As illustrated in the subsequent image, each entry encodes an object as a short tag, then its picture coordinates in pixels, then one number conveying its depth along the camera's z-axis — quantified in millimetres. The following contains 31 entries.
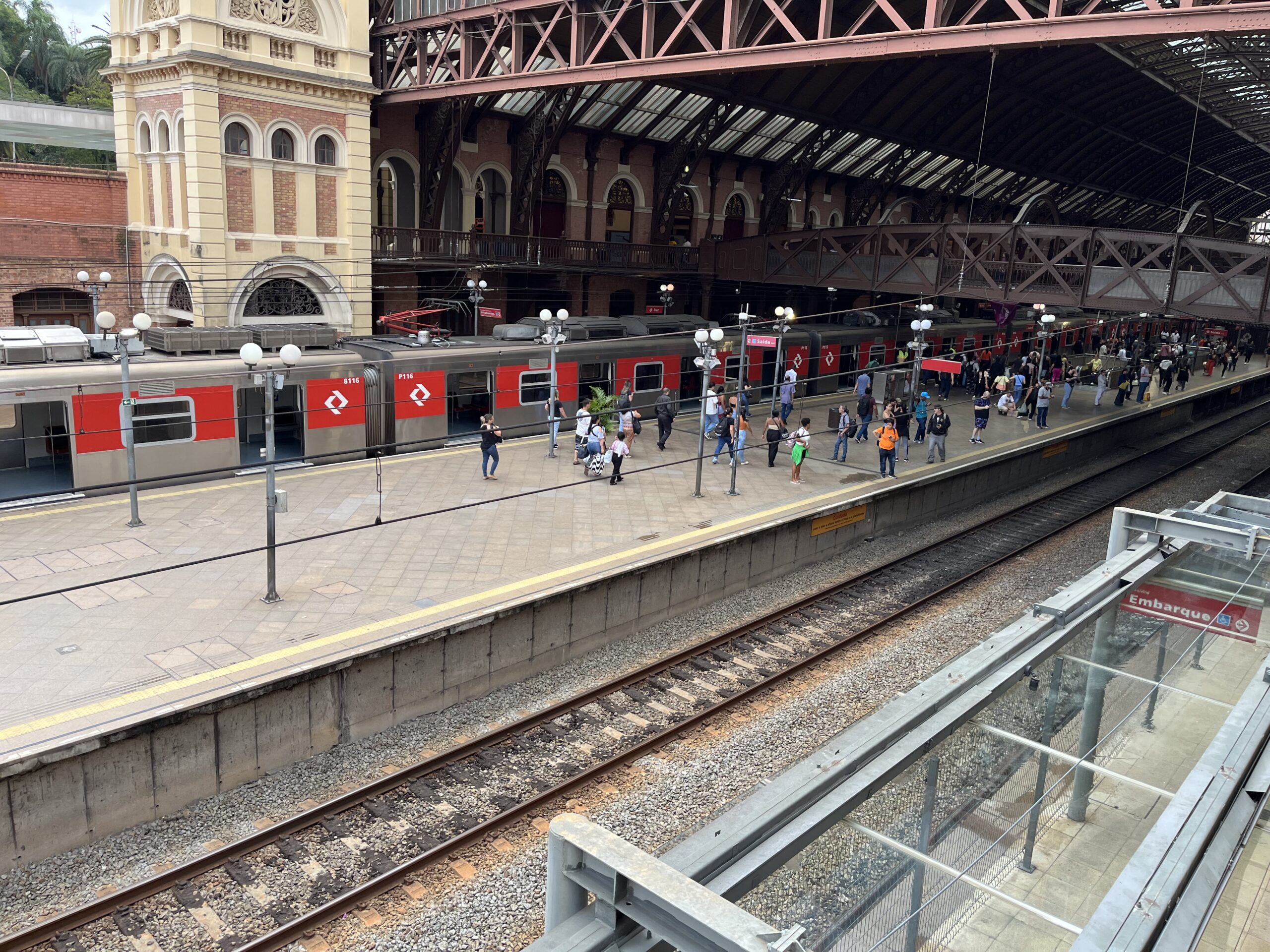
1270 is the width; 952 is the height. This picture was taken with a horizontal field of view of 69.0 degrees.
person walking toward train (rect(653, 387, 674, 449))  22750
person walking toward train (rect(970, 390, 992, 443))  25250
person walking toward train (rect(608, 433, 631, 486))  19484
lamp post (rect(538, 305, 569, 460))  21000
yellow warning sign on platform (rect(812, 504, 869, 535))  18594
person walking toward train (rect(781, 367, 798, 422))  24781
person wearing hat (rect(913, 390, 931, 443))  24922
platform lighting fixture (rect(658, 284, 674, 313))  33656
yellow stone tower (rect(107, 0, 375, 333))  22422
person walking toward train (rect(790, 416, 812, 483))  20438
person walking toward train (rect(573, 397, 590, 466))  20281
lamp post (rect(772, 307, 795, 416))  21688
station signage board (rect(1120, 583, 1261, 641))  6859
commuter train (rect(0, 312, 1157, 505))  16344
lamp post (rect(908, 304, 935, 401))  23300
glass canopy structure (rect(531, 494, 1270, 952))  3387
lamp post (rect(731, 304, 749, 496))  19391
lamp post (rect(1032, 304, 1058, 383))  27516
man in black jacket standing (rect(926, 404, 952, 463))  22953
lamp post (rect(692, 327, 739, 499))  18656
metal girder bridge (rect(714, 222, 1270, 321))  23328
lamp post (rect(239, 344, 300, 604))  11742
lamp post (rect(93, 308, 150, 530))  14242
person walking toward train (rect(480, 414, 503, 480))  18203
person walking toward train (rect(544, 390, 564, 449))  21078
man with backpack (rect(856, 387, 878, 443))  25703
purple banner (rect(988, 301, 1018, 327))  38406
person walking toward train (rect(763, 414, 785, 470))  21719
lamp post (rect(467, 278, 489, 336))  26516
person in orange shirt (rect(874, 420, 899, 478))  20922
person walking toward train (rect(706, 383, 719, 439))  23094
